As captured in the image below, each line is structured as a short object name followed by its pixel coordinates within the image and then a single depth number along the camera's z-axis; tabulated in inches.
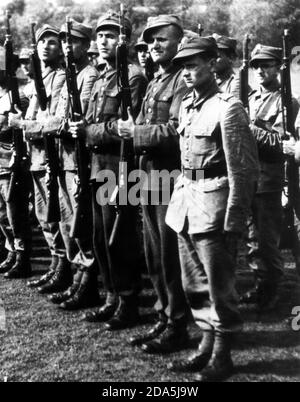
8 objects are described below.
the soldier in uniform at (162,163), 176.9
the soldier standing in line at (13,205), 272.4
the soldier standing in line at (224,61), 241.1
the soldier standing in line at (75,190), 218.2
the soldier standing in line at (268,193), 215.2
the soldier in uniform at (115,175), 196.5
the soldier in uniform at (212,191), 149.2
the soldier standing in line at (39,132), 238.8
